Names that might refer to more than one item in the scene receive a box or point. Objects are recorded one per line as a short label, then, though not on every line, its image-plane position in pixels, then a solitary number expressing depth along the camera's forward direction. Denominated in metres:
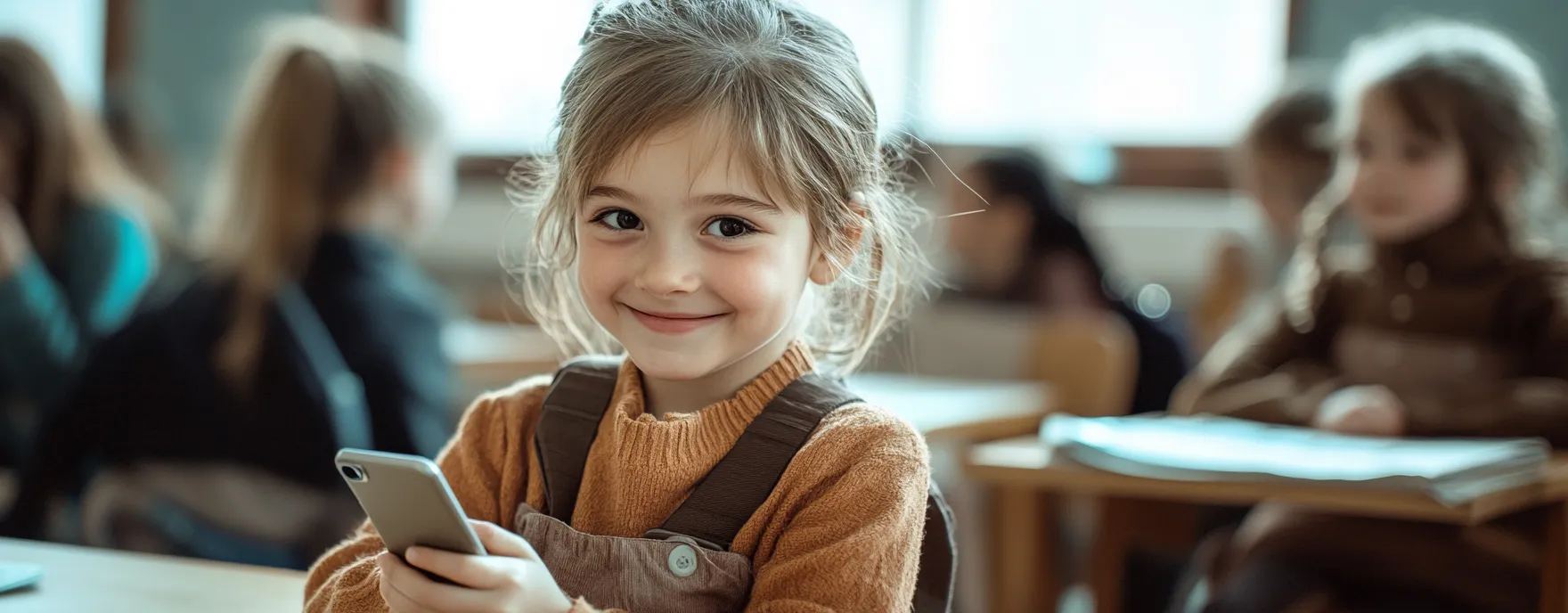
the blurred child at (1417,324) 1.90
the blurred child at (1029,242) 3.30
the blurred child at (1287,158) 3.01
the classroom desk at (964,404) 2.32
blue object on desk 0.99
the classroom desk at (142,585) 0.96
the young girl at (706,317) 0.95
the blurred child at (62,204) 2.90
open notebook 1.50
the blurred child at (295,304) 2.15
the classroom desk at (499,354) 2.88
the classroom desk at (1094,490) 1.50
